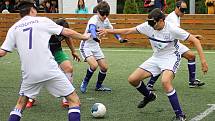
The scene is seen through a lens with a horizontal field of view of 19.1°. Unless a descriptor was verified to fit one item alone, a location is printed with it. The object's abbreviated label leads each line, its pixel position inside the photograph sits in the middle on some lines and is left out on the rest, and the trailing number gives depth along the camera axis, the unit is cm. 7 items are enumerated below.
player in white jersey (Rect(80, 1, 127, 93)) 1206
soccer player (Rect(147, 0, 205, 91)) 1297
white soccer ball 977
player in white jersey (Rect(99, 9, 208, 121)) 954
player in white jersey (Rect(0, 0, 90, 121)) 756
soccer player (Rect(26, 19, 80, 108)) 1083
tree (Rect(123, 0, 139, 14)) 3187
